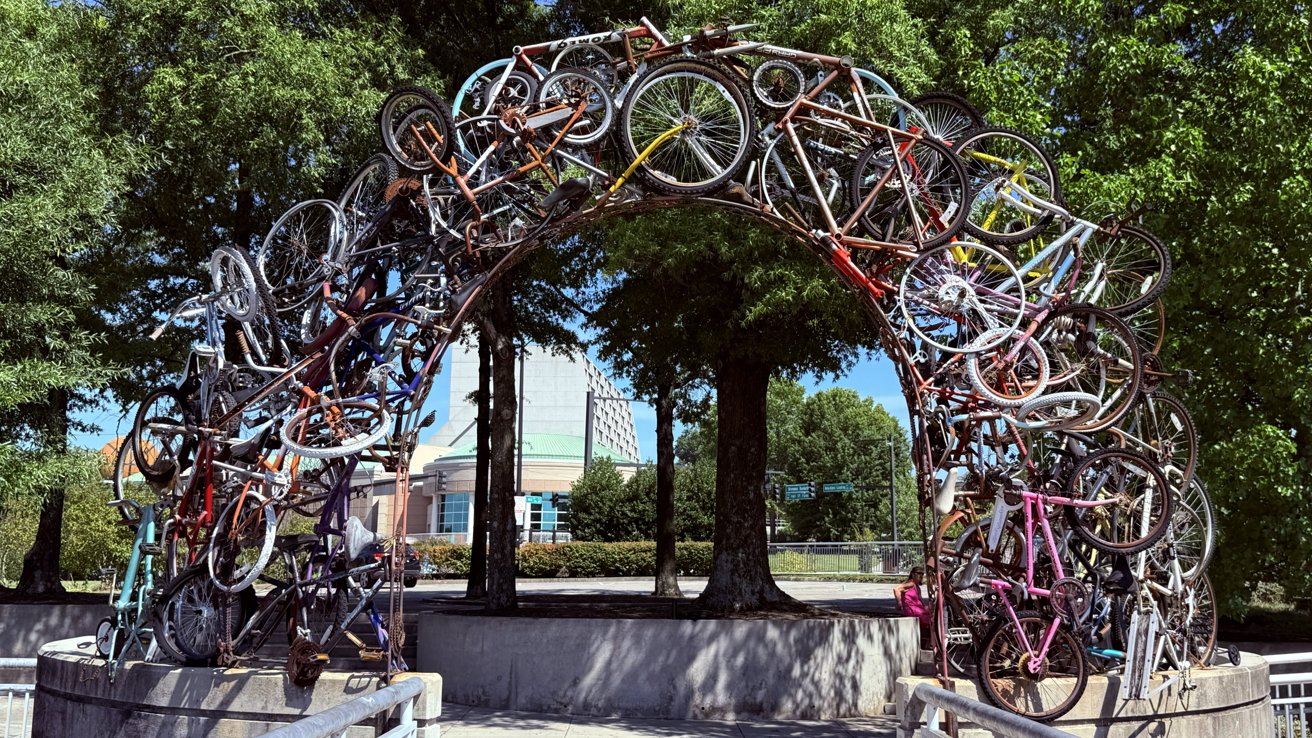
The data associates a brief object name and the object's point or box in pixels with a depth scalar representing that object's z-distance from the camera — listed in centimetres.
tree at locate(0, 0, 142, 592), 1344
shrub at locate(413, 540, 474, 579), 4522
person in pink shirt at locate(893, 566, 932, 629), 1118
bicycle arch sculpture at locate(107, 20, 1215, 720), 797
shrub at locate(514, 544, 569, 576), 4328
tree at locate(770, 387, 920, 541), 5791
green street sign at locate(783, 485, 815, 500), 5253
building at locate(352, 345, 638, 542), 7012
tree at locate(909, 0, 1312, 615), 1181
